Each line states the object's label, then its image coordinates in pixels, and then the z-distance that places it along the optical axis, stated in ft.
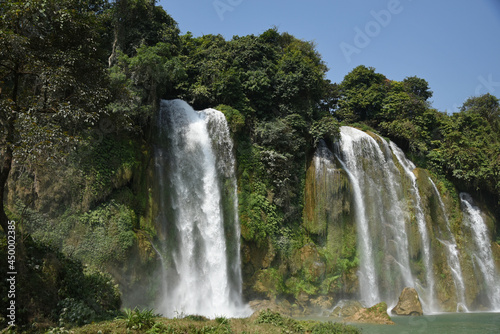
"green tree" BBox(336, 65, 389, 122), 101.35
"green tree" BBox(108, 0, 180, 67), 63.36
